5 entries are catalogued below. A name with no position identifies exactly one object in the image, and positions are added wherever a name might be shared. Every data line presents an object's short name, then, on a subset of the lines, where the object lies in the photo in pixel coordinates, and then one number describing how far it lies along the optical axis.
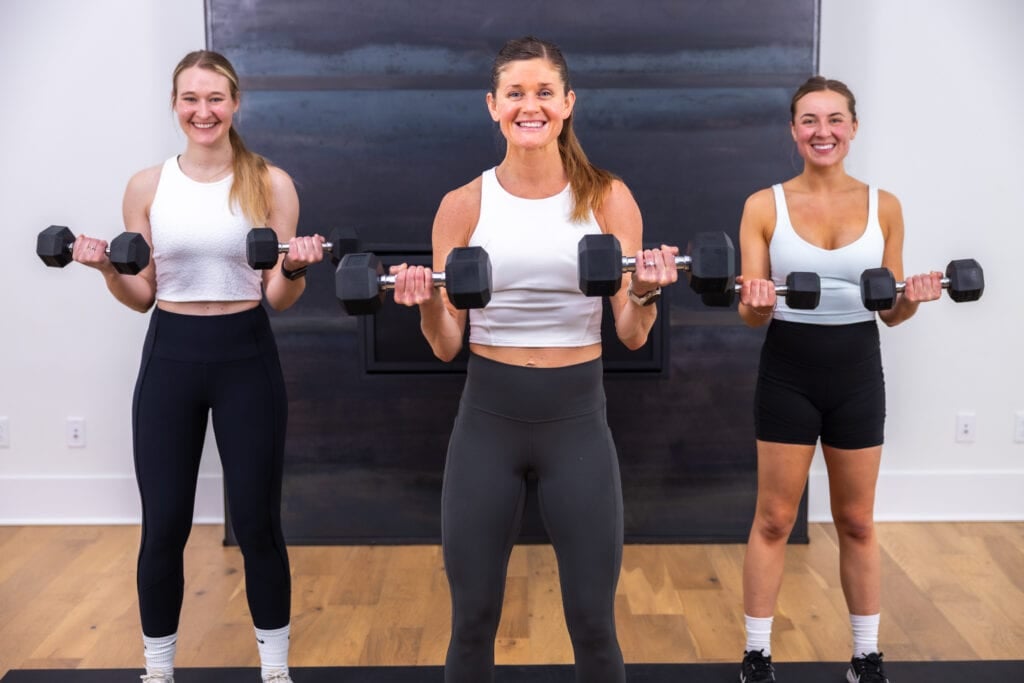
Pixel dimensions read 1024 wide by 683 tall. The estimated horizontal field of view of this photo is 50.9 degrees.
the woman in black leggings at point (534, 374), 1.90
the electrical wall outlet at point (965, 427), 3.77
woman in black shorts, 2.40
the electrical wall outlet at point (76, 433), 3.77
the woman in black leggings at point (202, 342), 2.32
